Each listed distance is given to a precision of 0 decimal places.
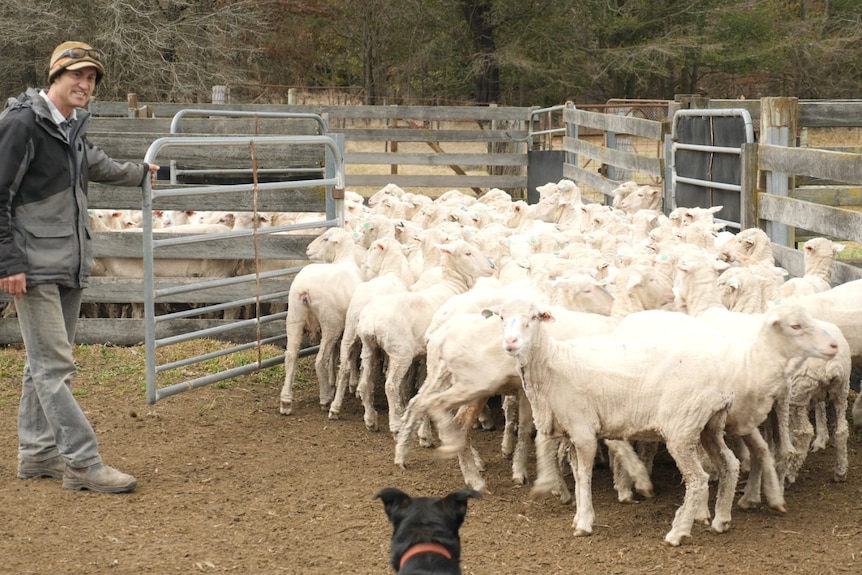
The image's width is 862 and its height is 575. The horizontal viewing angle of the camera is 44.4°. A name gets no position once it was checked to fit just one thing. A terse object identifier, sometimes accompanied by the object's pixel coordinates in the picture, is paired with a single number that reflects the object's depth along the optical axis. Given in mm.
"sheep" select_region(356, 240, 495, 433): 7070
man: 5551
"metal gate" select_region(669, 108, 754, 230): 9766
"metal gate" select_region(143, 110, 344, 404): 7449
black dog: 3318
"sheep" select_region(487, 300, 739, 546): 5172
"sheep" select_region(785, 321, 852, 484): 5969
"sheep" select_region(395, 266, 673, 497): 5922
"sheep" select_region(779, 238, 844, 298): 7309
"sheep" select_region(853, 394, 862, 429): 7008
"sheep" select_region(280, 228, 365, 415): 7859
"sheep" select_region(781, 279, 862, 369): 6301
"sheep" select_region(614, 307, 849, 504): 5277
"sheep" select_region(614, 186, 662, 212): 11812
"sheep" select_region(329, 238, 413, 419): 7605
